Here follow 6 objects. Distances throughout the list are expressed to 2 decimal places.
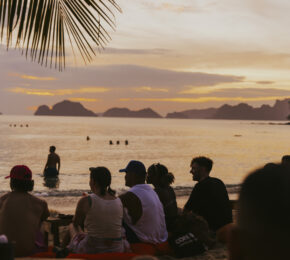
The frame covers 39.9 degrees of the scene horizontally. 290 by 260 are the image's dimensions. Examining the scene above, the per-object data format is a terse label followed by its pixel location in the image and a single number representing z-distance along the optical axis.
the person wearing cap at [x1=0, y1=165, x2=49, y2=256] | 4.72
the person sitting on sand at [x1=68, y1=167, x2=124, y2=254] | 5.03
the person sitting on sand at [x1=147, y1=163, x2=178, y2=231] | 6.42
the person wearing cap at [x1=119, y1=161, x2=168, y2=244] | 5.59
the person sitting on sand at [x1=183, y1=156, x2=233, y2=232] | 6.38
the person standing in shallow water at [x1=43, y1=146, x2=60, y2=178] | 20.63
